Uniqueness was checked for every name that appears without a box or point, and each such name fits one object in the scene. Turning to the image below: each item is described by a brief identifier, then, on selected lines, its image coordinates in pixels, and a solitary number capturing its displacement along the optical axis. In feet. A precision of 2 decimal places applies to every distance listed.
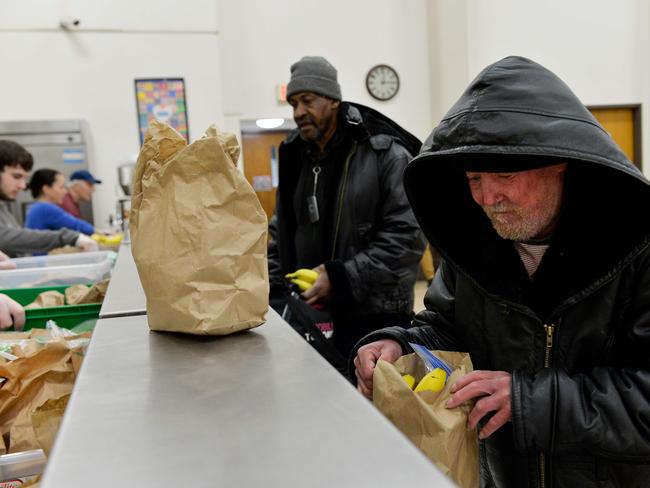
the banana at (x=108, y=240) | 13.06
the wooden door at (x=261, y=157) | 24.80
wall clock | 24.59
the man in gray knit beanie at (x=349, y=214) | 7.99
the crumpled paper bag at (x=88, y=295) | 5.75
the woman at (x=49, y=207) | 15.01
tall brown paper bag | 2.93
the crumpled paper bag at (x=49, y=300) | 6.00
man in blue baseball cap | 18.81
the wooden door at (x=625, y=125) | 23.94
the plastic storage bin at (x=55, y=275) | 6.82
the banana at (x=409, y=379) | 3.62
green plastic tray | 5.27
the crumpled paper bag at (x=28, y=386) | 3.36
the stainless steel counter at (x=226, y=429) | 1.50
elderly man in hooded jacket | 3.51
